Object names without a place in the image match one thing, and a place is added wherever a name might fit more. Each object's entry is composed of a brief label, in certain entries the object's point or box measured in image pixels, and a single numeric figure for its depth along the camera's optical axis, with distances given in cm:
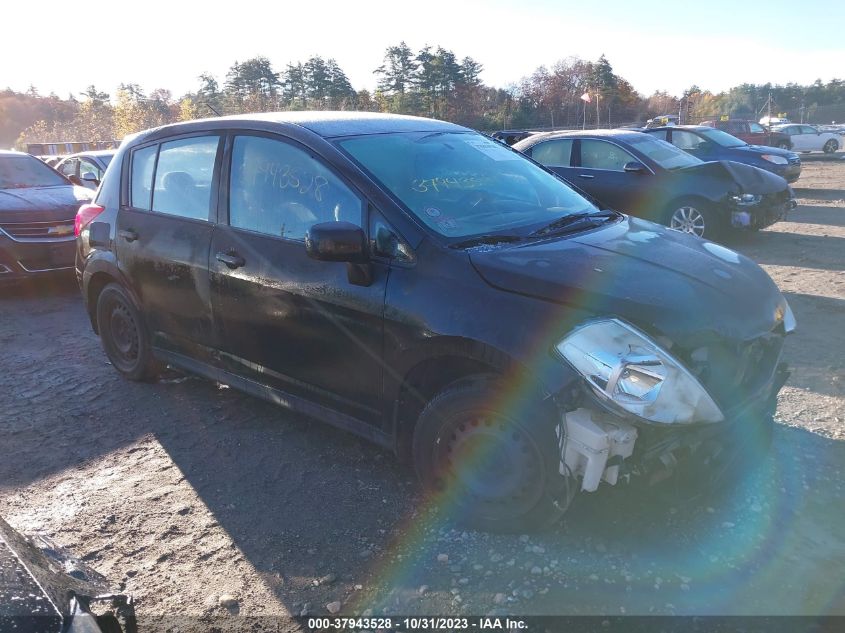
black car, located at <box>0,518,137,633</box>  146
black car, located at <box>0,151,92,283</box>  755
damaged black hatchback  261
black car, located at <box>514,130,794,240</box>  917
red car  2595
